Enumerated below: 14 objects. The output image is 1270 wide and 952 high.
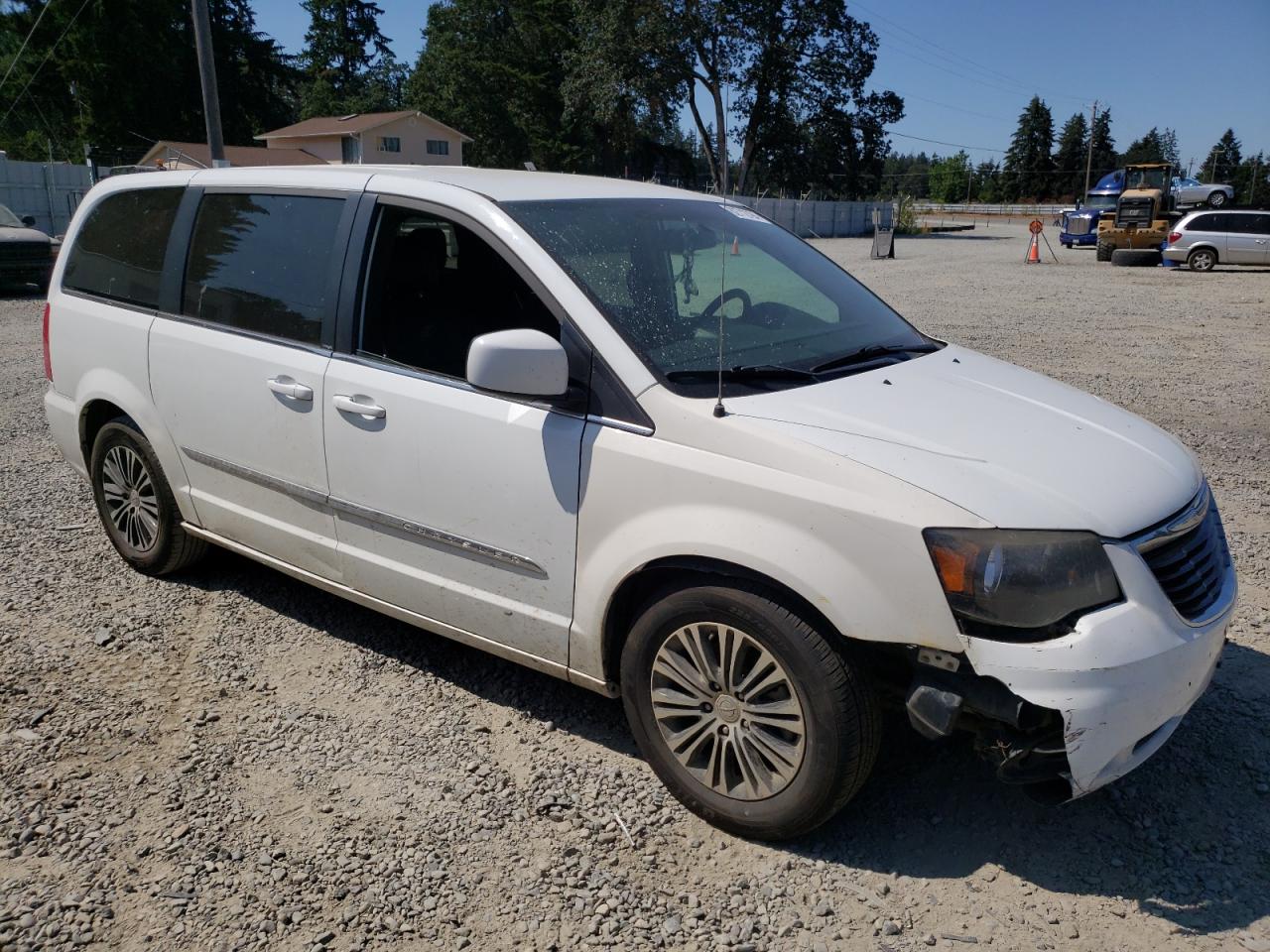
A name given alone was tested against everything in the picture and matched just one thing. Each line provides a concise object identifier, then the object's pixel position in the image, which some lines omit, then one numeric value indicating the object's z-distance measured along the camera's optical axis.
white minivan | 2.53
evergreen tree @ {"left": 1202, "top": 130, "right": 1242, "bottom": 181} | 101.69
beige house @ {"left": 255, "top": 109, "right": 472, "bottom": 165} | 54.47
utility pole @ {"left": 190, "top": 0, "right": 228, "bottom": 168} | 16.52
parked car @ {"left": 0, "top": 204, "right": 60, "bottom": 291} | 17.36
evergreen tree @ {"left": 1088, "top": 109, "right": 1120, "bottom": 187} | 96.12
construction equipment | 27.55
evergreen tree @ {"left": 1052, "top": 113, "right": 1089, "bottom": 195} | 99.44
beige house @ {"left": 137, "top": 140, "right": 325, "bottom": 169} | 43.19
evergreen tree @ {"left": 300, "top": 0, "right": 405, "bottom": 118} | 81.88
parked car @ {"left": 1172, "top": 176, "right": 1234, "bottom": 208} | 44.41
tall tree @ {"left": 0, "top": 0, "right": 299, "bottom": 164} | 52.09
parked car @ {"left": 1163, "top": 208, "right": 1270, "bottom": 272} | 24.23
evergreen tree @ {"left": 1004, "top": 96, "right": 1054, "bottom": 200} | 100.19
